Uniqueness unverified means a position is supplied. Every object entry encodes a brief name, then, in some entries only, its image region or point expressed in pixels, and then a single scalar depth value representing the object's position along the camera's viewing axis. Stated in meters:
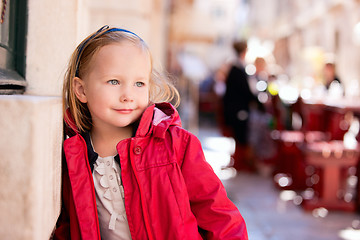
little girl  1.28
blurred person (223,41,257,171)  5.87
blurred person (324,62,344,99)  7.00
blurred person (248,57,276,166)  6.51
